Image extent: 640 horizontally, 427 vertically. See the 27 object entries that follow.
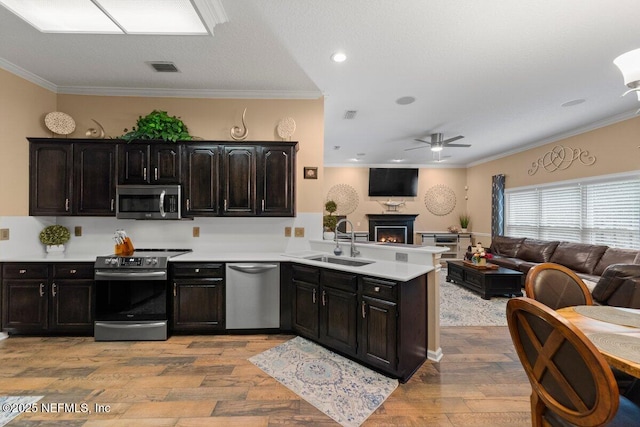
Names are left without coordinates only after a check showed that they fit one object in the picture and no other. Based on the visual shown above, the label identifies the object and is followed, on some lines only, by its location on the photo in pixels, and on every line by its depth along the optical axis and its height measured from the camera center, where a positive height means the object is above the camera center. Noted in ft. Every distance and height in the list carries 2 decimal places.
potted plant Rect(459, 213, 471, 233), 26.03 -0.67
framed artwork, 12.09 +1.94
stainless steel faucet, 10.53 -1.44
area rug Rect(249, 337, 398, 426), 6.38 -4.68
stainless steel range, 9.59 -3.14
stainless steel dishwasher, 10.12 -3.17
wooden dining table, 3.69 -2.09
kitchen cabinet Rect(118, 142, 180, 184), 10.77 +2.06
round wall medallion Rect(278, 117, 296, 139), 11.67 +3.86
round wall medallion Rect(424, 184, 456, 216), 26.94 +1.45
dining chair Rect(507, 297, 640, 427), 3.10 -2.06
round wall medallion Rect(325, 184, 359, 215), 26.61 +1.76
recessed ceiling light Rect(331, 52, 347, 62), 8.83 +5.40
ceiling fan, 17.07 +4.77
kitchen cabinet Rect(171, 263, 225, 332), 10.00 -3.17
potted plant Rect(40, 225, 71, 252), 10.77 -1.03
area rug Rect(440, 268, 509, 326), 11.82 -4.79
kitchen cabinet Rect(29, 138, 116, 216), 10.49 +1.42
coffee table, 15.06 -3.84
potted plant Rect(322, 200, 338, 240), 12.39 -0.42
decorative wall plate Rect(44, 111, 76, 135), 10.84 +3.75
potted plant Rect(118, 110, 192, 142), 10.67 +3.44
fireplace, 25.53 -1.29
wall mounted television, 26.40 +3.31
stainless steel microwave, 10.59 +0.48
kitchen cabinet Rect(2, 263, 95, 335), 9.66 -3.18
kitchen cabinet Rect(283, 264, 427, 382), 7.36 -3.21
